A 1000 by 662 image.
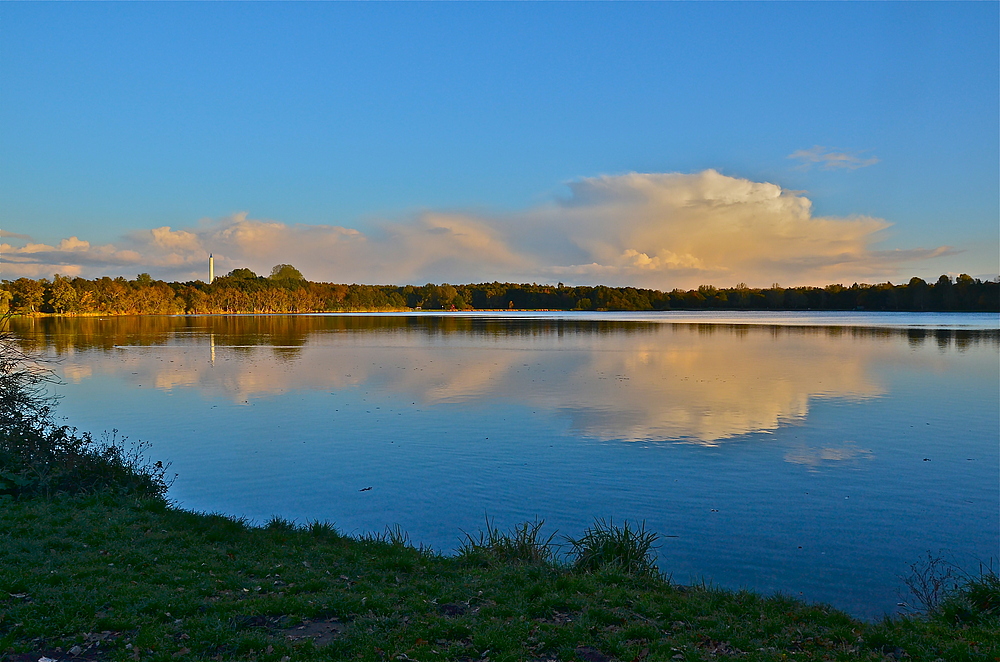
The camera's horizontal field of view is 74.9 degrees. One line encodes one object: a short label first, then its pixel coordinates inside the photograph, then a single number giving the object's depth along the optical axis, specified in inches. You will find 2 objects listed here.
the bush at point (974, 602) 259.4
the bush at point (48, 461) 426.0
